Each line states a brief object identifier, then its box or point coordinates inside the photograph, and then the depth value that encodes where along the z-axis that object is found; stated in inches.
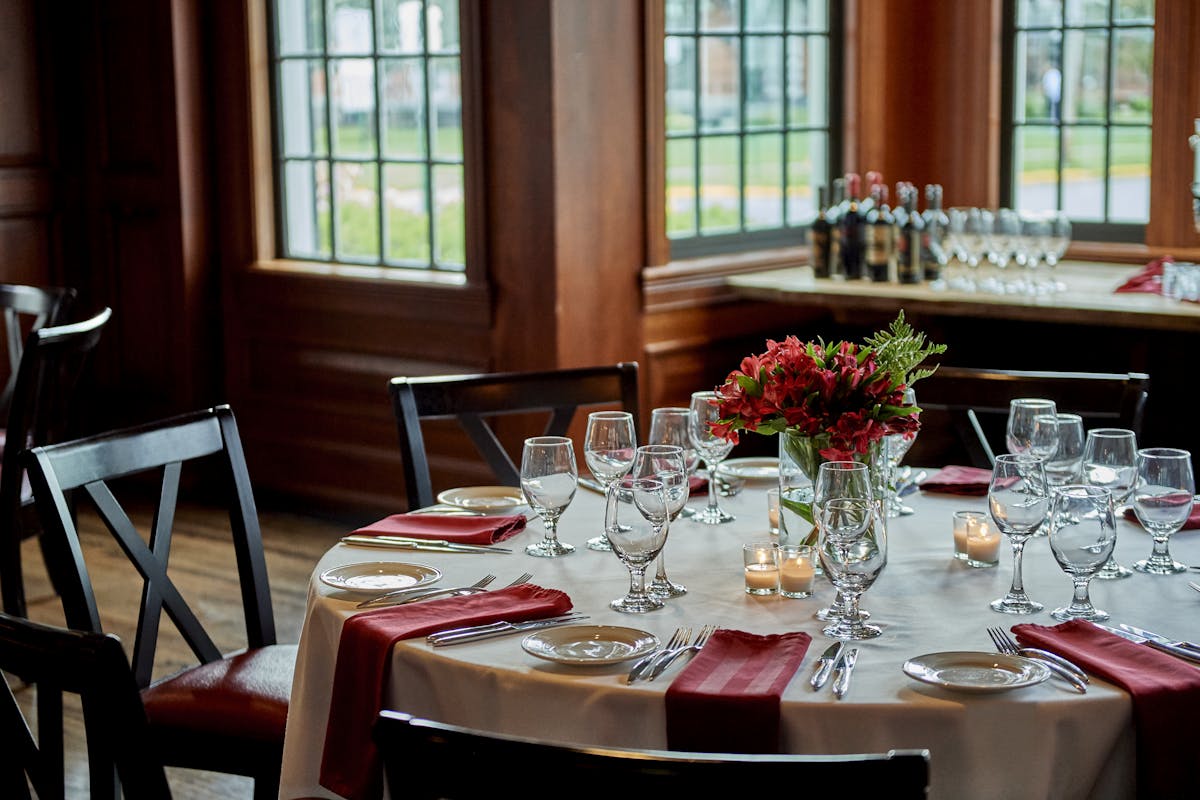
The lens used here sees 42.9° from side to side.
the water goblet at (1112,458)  87.1
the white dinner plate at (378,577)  80.3
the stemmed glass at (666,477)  79.7
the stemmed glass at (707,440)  94.7
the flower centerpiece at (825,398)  80.4
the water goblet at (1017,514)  75.5
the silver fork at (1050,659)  65.4
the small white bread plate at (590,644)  68.7
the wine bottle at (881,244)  183.8
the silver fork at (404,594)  78.5
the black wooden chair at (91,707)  53.9
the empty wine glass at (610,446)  92.7
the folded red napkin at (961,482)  99.2
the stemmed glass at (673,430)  96.3
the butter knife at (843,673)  64.3
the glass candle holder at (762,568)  79.5
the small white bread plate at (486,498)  97.9
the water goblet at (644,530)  74.5
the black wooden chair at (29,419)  131.3
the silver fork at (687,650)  67.6
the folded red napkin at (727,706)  63.2
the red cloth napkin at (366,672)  72.2
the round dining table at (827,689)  63.3
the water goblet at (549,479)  87.3
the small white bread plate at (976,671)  64.2
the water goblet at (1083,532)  71.7
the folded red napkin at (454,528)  89.9
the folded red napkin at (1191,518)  90.0
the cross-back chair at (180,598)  88.0
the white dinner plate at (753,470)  103.7
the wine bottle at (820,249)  190.9
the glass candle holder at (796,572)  78.5
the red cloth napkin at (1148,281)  167.0
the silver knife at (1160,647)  67.6
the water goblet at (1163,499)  81.0
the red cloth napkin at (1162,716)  63.0
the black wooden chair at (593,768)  45.6
